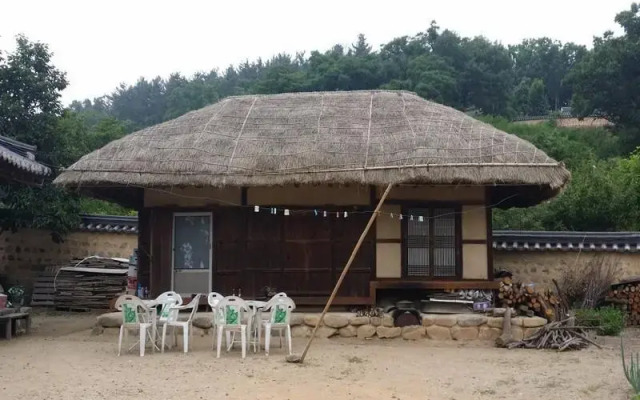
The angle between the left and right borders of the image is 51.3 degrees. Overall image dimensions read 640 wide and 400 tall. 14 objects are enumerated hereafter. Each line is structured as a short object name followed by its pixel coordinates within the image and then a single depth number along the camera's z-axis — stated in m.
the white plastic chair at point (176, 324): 8.91
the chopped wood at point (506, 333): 9.95
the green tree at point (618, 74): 27.94
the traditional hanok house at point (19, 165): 9.97
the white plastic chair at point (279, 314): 8.84
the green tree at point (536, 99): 42.59
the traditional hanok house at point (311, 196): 10.54
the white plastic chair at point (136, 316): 8.70
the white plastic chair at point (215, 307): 8.69
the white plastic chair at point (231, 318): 8.57
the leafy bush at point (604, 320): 10.88
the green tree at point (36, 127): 14.88
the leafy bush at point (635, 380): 5.94
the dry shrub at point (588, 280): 12.46
